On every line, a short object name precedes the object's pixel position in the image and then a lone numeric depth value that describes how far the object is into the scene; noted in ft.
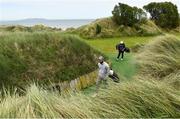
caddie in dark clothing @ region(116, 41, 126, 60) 28.59
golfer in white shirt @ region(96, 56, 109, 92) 17.79
